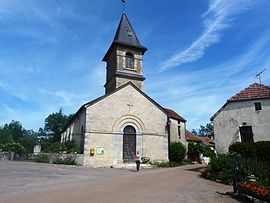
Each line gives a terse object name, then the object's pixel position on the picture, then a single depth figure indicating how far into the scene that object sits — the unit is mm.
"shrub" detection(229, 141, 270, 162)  11609
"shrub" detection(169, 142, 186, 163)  23656
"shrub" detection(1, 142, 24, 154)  30562
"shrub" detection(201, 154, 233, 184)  11336
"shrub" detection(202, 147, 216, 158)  28370
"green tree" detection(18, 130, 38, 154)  69750
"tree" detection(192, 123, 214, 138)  76000
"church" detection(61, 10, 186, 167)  19469
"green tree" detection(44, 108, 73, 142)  60606
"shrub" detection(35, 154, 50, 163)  19531
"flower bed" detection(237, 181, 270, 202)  6556
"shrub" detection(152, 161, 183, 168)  20453
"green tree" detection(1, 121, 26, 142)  93938
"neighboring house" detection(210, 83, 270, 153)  15492
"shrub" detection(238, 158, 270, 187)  10025
